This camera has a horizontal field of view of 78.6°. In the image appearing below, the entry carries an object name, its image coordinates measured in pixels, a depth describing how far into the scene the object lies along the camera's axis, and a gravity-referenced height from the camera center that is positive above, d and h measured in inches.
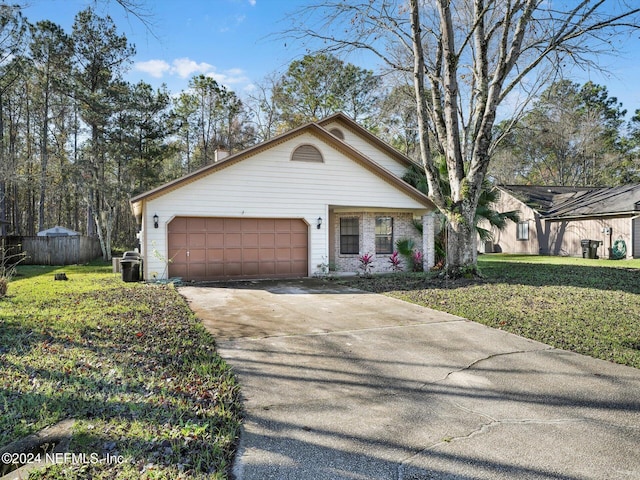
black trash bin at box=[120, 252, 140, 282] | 478.0 -23.2
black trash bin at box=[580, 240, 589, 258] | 803.4 -6.5
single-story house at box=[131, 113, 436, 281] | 485.4 +47.1
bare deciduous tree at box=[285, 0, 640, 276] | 412.5 +225.1
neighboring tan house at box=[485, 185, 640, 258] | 772.6 +56.2
